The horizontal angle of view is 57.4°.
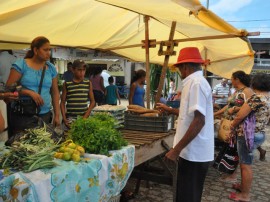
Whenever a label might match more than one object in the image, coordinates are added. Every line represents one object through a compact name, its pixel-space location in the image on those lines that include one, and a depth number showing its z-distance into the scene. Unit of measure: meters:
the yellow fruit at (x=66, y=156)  1.90
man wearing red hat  2.20
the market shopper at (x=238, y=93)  3.89
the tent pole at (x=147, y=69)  3.84
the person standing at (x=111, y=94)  7.95
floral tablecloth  1.54
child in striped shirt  3.65
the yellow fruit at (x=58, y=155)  1.92
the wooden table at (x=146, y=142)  2.59
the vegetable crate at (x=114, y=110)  3.20
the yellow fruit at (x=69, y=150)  1.95
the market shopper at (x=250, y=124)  3.63
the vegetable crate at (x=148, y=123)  3.16
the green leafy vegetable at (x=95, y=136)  2.15
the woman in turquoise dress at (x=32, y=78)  2.80
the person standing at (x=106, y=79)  9.36
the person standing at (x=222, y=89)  10.62
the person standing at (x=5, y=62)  4.76
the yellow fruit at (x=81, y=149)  2.03
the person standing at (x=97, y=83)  7.25
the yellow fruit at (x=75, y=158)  1.93
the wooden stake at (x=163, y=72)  3.80
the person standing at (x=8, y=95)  2.30
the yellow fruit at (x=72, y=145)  2.02
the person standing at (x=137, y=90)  4.97
